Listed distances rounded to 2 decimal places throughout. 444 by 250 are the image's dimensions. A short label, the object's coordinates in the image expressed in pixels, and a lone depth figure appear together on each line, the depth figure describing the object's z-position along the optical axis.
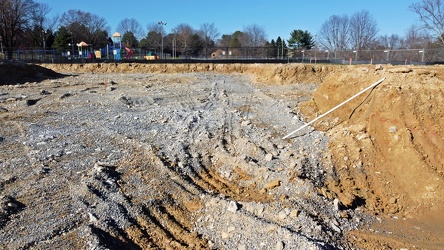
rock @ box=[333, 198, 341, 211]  5.46
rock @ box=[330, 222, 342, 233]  4.94
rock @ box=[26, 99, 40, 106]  13.38
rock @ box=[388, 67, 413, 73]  8.41
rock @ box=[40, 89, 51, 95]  15.87
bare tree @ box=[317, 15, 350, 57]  65.50
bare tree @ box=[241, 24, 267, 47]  79.00
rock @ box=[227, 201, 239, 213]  5.26
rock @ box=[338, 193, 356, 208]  5.72
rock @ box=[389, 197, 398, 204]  6.01
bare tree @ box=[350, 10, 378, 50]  63.44
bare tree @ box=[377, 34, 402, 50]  61.41
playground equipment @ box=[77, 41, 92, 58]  43.78
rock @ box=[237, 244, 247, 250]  4.53
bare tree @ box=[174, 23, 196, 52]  72.61
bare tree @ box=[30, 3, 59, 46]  57.62
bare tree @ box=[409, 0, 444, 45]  39.76
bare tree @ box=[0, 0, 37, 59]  48.34
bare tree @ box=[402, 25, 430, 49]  42.81
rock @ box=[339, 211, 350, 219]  5.33
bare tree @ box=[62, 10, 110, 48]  64.31
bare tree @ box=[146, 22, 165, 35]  77.80
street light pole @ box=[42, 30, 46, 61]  57.74
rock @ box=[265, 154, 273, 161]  7.40
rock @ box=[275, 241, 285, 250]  4.39
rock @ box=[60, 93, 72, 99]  14.88
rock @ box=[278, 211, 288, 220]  5.04
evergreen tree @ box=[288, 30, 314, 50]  68.64
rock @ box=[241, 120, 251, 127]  10.42
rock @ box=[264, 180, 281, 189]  6.19
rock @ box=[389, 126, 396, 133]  7.29
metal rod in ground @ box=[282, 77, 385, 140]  8.38
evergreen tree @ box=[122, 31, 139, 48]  74.58
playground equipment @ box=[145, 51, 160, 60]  45.54
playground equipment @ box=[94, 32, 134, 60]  43.06
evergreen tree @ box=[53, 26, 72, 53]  60.08
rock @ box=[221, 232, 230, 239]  4.82
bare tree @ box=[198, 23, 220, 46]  80.39
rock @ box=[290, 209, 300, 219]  5.03
